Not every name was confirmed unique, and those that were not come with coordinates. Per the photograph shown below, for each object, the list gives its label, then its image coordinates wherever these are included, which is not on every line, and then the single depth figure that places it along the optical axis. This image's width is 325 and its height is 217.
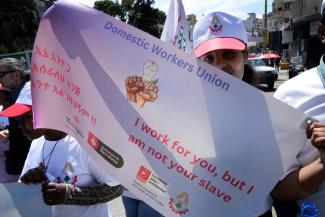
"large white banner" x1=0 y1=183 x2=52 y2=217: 2.02
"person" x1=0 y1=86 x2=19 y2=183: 3.30
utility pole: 44.68
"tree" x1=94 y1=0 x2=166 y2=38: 70.83
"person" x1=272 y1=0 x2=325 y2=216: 1.43
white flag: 2.75
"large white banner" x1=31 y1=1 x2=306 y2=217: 1.47
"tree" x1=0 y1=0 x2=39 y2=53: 45.16
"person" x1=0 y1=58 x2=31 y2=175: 3.14
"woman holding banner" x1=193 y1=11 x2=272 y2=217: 1.79
